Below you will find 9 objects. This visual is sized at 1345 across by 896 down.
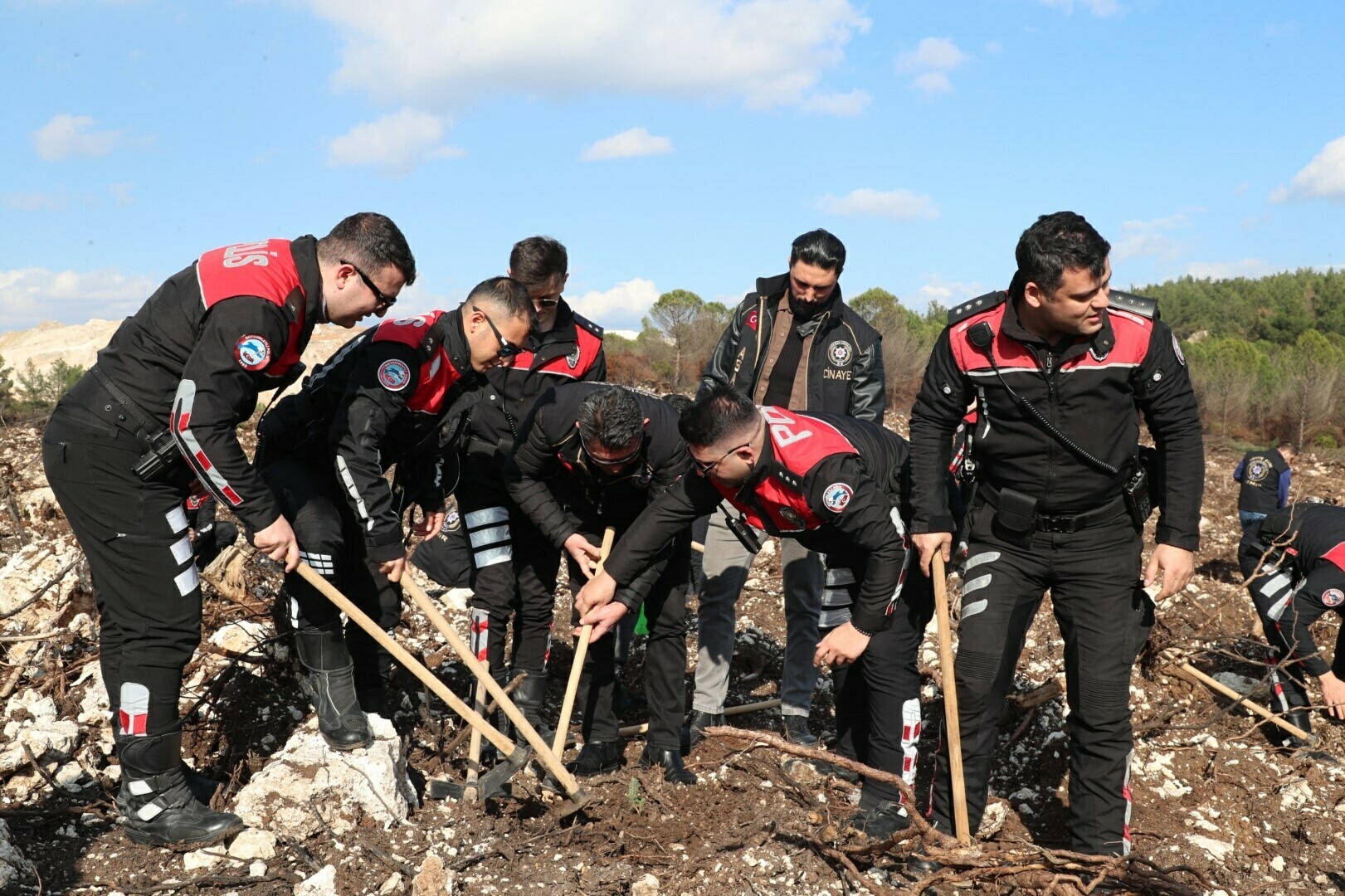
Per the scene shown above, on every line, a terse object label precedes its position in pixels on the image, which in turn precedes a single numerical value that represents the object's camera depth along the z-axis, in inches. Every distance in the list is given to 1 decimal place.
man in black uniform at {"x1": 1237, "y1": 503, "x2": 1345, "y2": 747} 209.0
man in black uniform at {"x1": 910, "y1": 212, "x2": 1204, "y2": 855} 128.8
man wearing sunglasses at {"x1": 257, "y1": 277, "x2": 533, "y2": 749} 143.3
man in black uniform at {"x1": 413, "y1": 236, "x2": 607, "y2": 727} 169.6
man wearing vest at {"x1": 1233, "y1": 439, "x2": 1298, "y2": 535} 246.4
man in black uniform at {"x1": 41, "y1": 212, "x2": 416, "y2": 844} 126.1
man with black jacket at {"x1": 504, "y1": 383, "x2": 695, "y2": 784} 156.3
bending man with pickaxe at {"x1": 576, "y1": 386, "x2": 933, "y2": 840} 134.0
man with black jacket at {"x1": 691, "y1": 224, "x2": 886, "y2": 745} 184.2
